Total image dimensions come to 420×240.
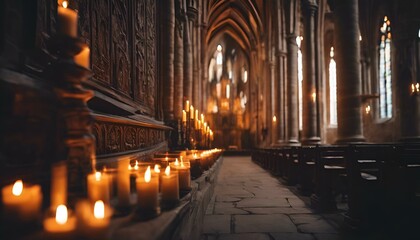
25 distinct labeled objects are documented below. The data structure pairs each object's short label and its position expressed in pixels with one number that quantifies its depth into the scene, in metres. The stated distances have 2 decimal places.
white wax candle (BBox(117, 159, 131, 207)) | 1.60
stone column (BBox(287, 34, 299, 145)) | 15.77
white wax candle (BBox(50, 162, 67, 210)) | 1.29
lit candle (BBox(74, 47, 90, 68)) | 1.51
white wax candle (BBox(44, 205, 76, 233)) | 0.96
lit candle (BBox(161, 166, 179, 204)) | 1.80
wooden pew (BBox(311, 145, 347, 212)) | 4.30
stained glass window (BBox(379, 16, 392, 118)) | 19.83
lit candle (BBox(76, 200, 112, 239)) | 0.97
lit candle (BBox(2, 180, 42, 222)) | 1.08
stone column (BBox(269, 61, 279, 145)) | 18.73
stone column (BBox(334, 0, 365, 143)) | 8.48
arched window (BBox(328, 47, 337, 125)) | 25.45
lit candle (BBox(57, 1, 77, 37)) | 1.31
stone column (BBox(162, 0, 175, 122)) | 8.78
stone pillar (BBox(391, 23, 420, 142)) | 15.38
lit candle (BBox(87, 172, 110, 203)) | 1.40
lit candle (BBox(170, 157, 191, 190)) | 2.33
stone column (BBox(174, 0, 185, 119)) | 10.41
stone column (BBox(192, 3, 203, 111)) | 18.54
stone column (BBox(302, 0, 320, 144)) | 13.09
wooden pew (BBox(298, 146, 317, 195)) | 5.65
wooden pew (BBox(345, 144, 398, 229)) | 3.33
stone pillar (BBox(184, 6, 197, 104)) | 13.40
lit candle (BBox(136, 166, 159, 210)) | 1.49
